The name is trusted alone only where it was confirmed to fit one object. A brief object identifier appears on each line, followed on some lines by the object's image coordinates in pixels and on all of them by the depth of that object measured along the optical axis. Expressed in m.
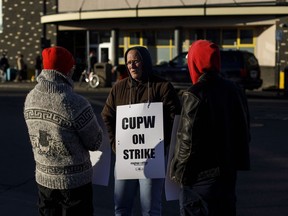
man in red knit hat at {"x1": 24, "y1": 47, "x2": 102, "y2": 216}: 3.70
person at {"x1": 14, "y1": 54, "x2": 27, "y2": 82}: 33.00
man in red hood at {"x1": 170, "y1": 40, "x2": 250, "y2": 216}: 3.54
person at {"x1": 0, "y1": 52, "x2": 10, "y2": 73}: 33.16
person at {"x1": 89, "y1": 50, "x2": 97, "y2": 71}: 29.50
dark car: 21.84
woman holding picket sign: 4.52
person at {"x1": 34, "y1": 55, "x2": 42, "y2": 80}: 31.61
